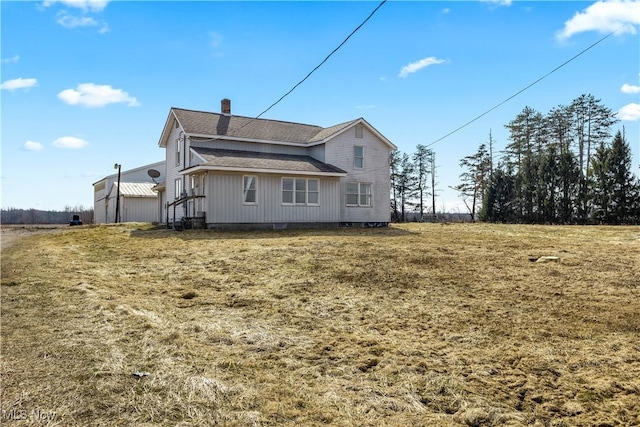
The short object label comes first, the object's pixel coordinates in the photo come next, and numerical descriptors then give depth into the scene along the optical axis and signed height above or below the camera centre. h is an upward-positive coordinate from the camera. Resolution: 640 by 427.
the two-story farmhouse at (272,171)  19.05 +2.52
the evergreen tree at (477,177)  47.44 +5.17
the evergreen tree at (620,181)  30.56 +3.00
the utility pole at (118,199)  32.78 +1.87
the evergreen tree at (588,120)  39.19 +9.72
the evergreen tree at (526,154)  37.34 +7.25
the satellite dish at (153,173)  36.15 +4.40
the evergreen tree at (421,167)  50.12 +6.71
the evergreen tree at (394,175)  49.34 +5.69
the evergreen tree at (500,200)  39.12 +2.10
